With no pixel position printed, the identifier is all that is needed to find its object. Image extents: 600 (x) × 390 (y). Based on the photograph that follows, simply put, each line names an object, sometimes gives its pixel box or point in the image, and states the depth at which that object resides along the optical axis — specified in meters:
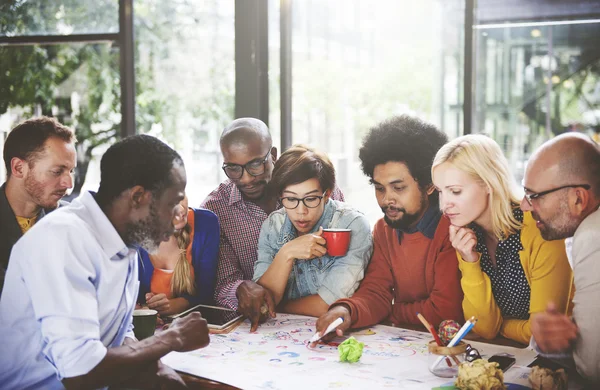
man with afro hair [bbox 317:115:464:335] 2.39
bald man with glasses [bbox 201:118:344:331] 3.02
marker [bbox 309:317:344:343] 2.16
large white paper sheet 1.84
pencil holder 1.90
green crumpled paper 2.00
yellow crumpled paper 1.70
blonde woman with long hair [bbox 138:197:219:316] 2.67
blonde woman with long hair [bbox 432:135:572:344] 2.22
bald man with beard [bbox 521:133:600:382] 1.82
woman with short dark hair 2.52
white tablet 2.44
